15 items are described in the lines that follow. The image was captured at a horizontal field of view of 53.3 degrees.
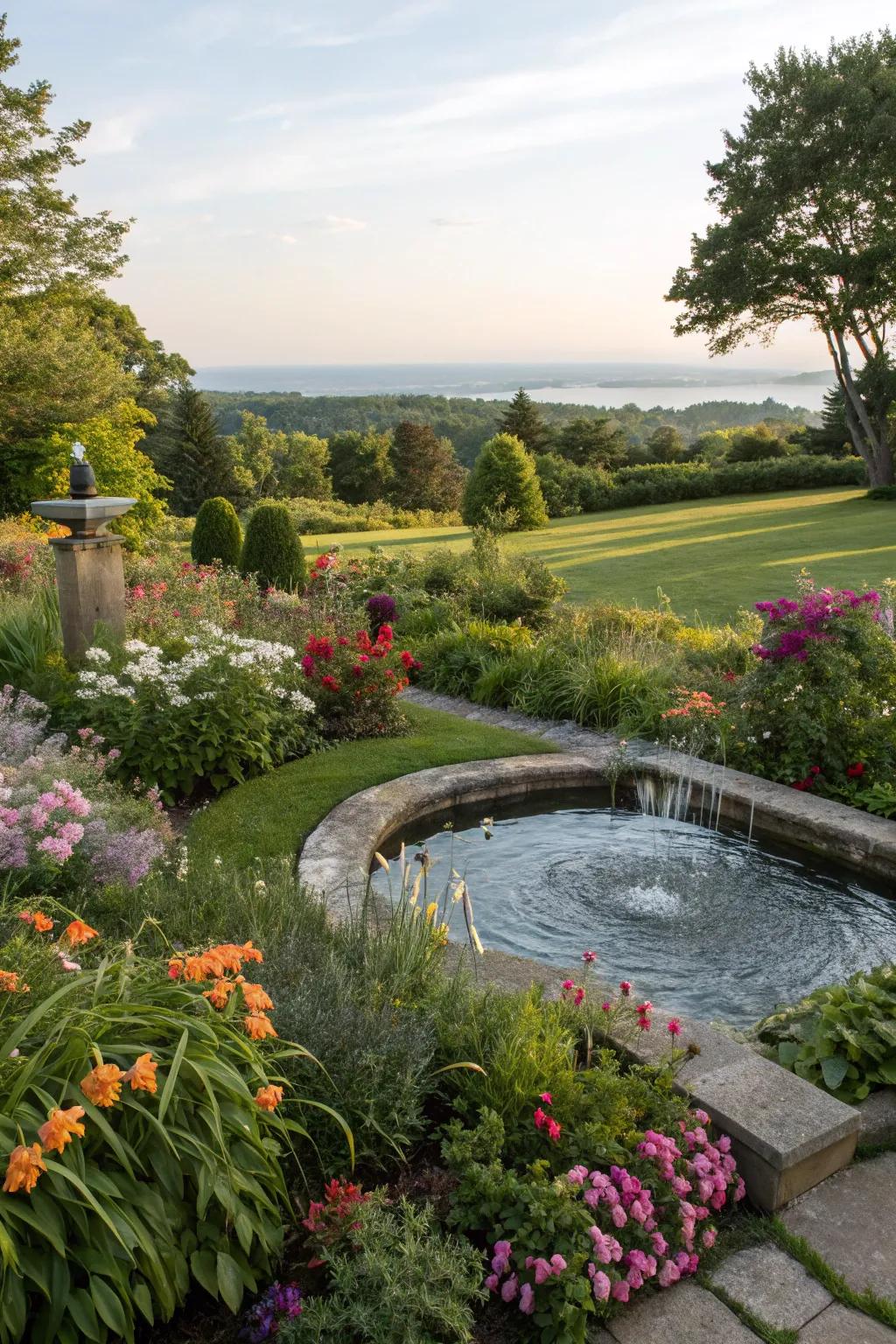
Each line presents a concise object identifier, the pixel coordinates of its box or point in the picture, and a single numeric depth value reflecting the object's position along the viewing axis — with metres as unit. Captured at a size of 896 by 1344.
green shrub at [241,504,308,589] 10.95
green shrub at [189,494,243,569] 12.55
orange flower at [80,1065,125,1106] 1.46
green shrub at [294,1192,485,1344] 1.62
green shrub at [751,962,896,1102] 2.53
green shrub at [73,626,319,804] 4.89
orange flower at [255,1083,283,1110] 1.64
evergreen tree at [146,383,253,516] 34.03
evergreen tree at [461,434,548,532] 22.03
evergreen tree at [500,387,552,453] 37.34
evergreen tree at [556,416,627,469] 36.81
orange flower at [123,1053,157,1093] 1.48
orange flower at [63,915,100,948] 1.88
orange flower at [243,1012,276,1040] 1.71
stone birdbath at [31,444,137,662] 5.39
